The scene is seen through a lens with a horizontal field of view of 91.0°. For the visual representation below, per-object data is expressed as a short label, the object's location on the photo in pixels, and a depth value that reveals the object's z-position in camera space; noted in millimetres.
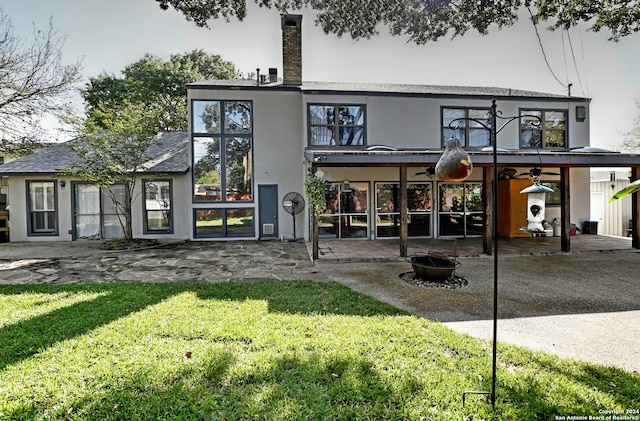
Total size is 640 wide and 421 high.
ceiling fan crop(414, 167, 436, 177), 9852
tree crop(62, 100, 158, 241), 10781
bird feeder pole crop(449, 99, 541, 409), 2648
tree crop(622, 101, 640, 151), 22866
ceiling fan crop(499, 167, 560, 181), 11500
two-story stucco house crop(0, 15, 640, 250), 12094
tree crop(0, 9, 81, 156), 11852
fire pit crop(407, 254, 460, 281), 6367
